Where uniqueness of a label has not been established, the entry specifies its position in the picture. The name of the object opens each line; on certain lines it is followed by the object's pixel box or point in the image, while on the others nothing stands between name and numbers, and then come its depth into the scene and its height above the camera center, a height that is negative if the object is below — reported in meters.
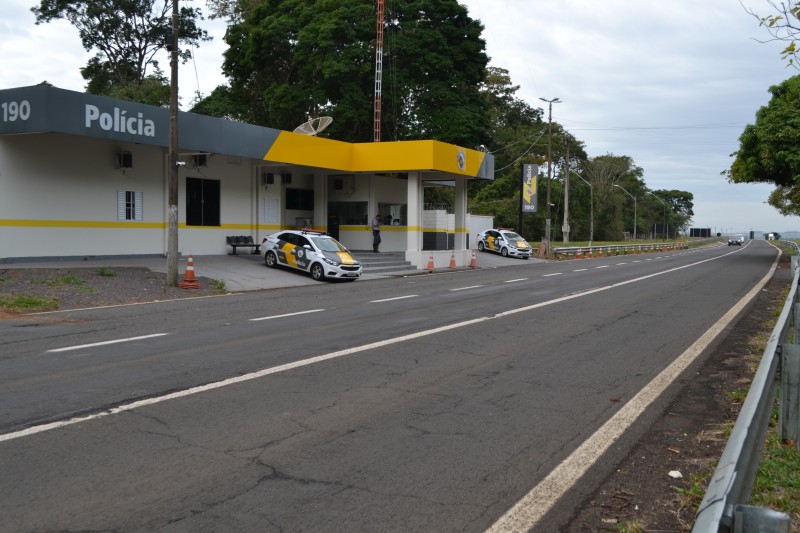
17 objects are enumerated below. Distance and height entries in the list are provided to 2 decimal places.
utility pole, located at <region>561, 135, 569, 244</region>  59.72 +0.89
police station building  20.06 +1.79
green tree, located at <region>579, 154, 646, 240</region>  84.75 +5.19
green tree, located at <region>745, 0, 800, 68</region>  8.31 +2.74
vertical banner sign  46.08 +2.98
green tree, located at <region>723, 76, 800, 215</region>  34.41 +4.71
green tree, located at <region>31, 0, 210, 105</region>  45.34 +13.24
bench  27.30 -0.61
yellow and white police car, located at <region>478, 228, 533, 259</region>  41.00 -0.76
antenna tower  38.62 +9.60
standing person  31.52 -0.20
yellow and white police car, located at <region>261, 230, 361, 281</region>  23.59 -0.94
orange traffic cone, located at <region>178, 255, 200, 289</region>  19.17 -1.52
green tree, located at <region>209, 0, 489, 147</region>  40.81 +10.22
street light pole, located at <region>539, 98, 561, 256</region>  43.41 +4.51
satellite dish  29.70 +4.50
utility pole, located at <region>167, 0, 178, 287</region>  18.83 +1.25
